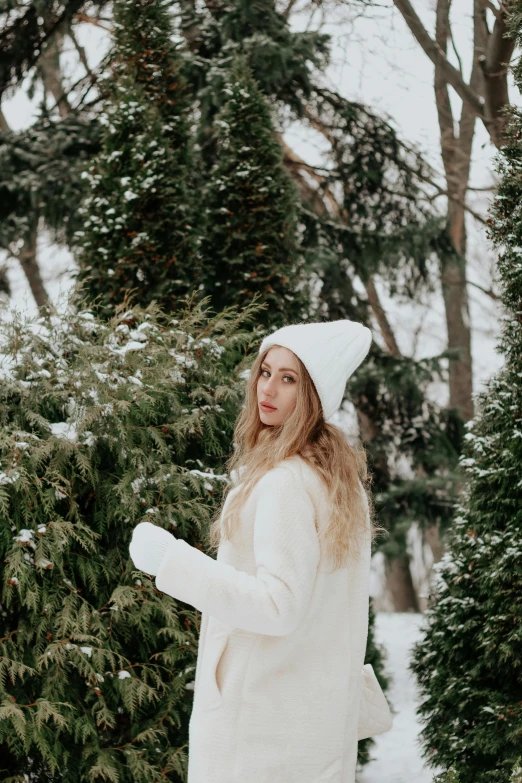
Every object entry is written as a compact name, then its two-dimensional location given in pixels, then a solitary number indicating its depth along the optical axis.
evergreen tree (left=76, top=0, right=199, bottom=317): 6.11
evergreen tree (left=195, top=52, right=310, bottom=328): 6.36
